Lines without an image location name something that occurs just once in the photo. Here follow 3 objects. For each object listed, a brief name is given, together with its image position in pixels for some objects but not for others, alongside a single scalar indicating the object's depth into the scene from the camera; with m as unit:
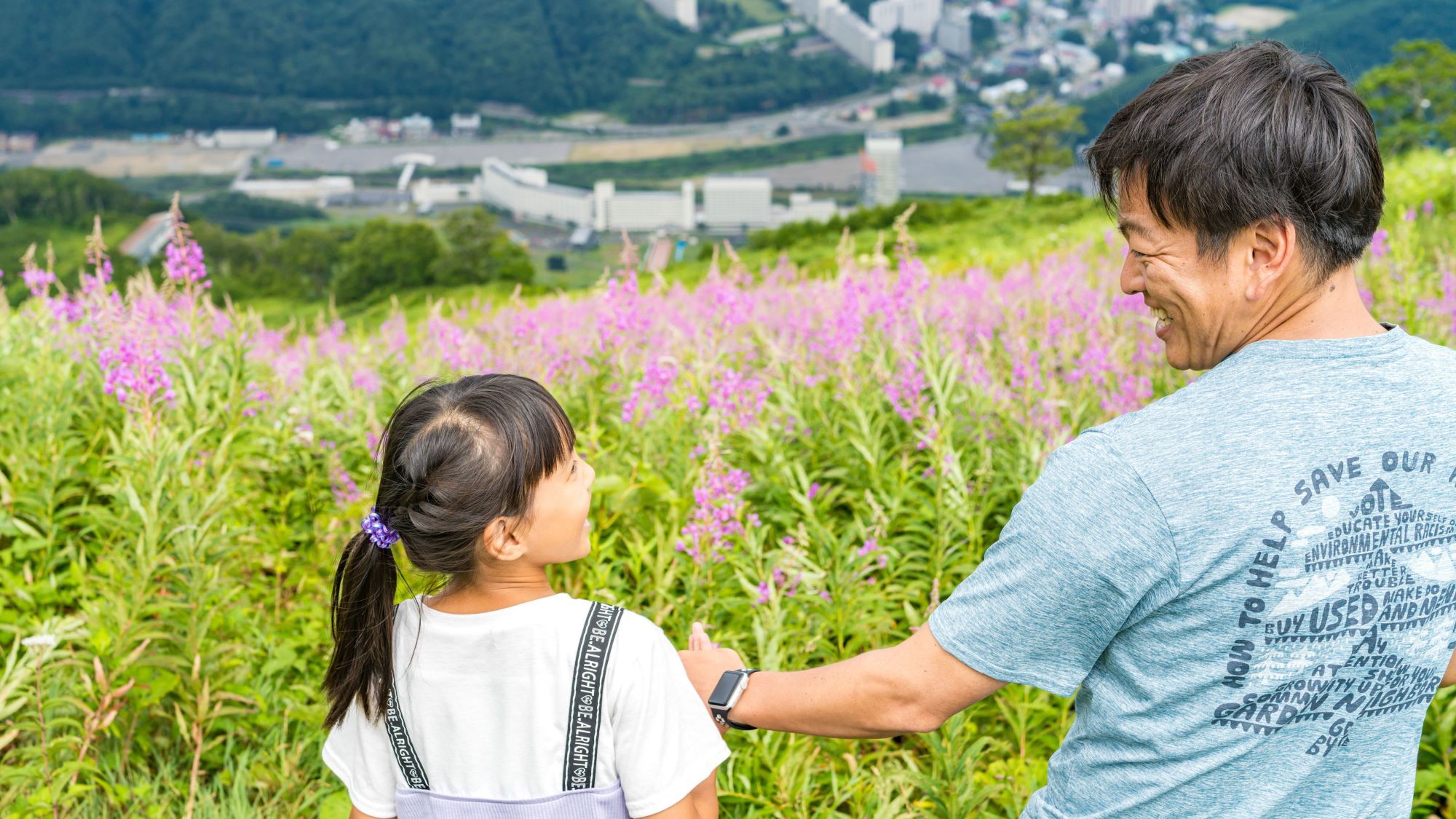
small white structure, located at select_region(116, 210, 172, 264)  64.58
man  1.39
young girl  1.81
